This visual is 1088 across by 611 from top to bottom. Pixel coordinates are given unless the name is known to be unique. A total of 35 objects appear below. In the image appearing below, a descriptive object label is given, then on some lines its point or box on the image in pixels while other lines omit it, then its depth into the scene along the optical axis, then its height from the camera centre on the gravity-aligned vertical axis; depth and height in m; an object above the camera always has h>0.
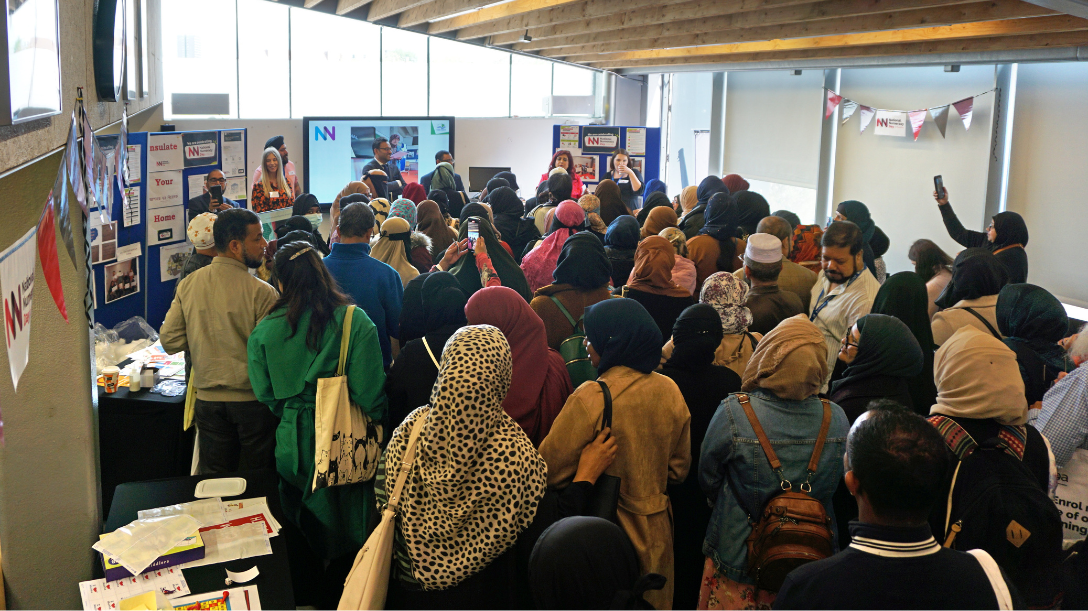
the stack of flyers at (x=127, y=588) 2.32 -1.24
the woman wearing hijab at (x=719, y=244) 5.53 -0.41
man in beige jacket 3.48 -0.71
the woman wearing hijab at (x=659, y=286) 4.44 -0.58
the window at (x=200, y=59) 9.71 +1.40
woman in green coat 3.21 -0.77
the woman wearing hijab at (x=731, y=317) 3.51 -0.58
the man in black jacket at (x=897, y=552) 1.63 -0.76
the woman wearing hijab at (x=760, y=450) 2.54 -0.84
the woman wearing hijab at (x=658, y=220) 6.01 -0.28
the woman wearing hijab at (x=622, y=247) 5.58 -0.46
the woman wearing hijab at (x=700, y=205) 6.67 -0.18
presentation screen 11.04 +0.39
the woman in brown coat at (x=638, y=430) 2.62 -0.82
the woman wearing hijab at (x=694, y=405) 3.08 -0.85
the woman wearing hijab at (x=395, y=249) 4.98 -0.46
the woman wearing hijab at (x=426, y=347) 3.19 -0.69
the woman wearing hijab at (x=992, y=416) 2.46 -0.71
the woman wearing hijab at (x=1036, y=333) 3.50 -0.61
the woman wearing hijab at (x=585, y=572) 1.88 -0.93
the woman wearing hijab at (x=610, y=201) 7.62 -0.18
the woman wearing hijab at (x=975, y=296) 3.82 -0.50
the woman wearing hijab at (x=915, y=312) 3.83 -0.58
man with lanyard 4.19 -0.50
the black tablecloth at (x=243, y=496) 2.39 -1.18
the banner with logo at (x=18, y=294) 1.51 -0.26
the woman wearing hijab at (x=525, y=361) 2.97 -0.68
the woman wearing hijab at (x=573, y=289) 4.01 -0.56
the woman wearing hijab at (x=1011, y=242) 5.45 -0.34
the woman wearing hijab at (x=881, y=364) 2.92 -0.64
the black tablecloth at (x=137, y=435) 3.88 -1.30
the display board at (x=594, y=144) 11.80 +0.56
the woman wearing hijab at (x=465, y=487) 2.19 -0.87
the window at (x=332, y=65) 11.45 +1.62
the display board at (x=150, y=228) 5.47 -0.43
